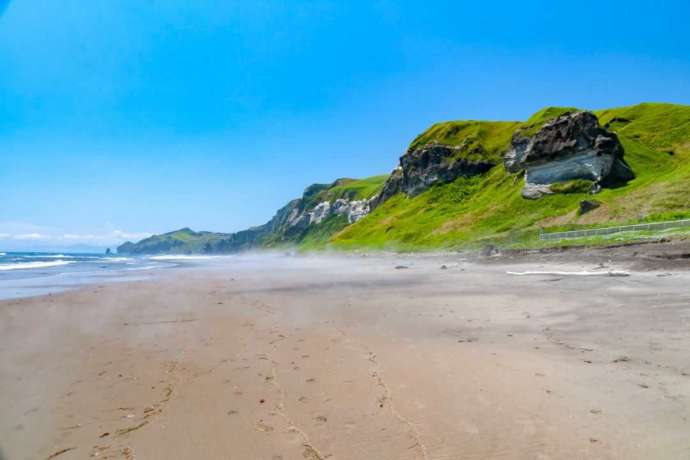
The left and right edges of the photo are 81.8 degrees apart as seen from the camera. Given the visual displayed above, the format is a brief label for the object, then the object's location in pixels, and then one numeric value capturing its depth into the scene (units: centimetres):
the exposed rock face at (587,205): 4375
